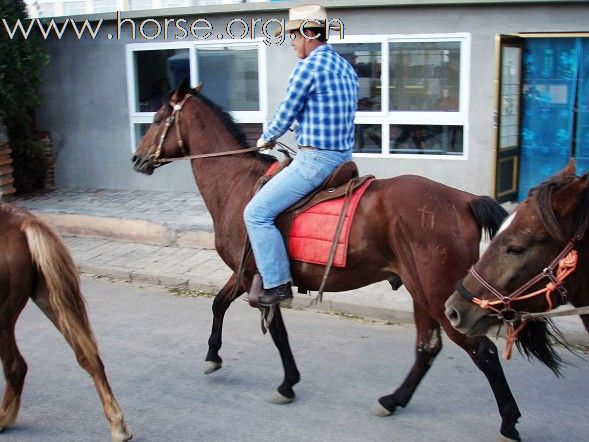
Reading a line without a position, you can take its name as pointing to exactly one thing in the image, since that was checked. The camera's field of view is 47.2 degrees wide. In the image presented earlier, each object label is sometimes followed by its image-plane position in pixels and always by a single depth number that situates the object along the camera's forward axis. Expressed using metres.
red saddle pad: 4.17
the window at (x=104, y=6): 11.09
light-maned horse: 3.83
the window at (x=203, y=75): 10.20
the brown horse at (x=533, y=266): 2.65
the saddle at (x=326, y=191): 4.29
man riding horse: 4.22
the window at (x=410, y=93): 8.98
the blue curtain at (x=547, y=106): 8.78
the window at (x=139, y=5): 10.92
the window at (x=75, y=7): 11.44
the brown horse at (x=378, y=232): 3.90
